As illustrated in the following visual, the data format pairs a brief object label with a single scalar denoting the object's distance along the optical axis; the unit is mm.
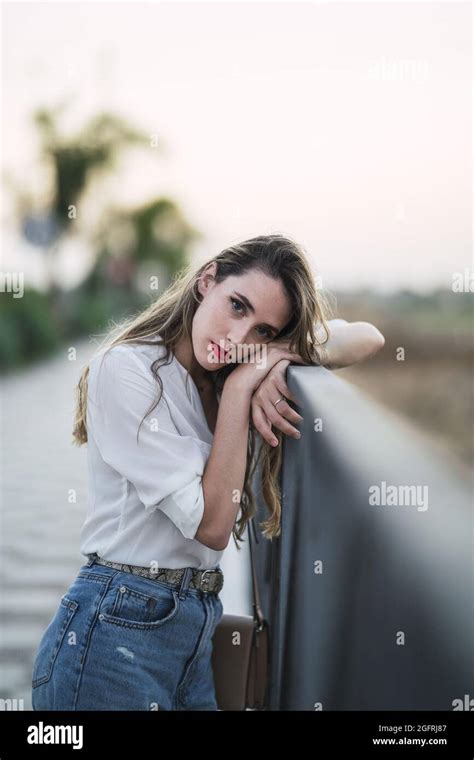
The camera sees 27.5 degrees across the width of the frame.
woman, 1787
